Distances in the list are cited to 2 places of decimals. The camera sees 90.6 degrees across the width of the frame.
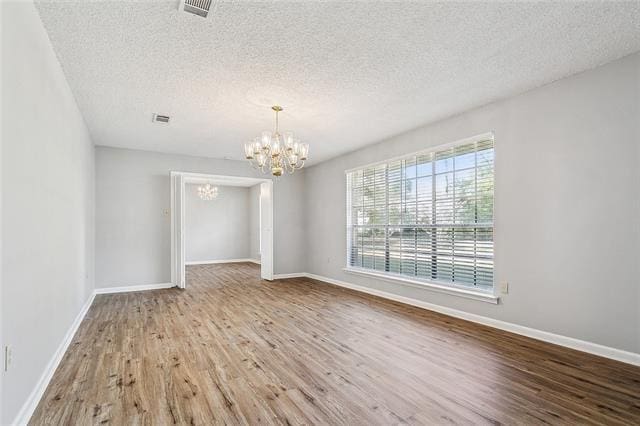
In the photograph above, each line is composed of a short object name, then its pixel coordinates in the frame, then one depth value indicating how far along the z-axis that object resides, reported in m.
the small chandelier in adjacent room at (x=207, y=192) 9.30
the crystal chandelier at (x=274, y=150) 3.62
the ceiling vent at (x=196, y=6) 2.04
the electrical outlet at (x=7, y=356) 1.64
